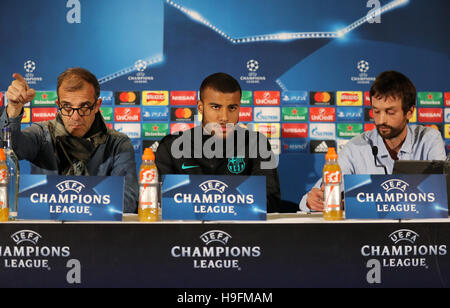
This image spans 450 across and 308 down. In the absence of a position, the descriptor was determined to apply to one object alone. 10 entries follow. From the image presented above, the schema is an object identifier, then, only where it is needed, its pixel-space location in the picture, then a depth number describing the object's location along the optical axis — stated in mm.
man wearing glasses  4822
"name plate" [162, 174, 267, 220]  3761
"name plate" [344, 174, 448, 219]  3775
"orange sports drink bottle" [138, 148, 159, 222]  3776
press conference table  3666
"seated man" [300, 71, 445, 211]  5106
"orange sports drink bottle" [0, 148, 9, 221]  3759
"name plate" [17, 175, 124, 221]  3741
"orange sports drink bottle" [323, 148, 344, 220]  3807
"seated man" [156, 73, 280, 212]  4806
